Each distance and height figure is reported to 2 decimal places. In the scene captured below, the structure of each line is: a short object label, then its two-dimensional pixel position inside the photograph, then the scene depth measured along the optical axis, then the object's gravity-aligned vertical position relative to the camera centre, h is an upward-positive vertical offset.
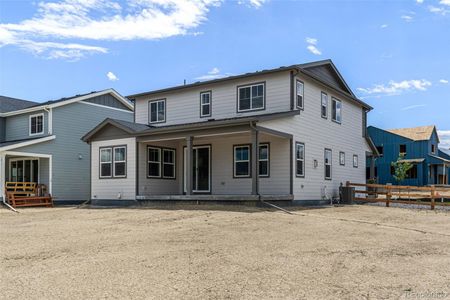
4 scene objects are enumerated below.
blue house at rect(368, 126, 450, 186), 45.66 +1.44
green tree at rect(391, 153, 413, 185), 42.38 -0.10
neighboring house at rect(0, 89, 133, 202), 24.33 +1.45
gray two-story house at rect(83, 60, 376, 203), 17.55 +1.13
